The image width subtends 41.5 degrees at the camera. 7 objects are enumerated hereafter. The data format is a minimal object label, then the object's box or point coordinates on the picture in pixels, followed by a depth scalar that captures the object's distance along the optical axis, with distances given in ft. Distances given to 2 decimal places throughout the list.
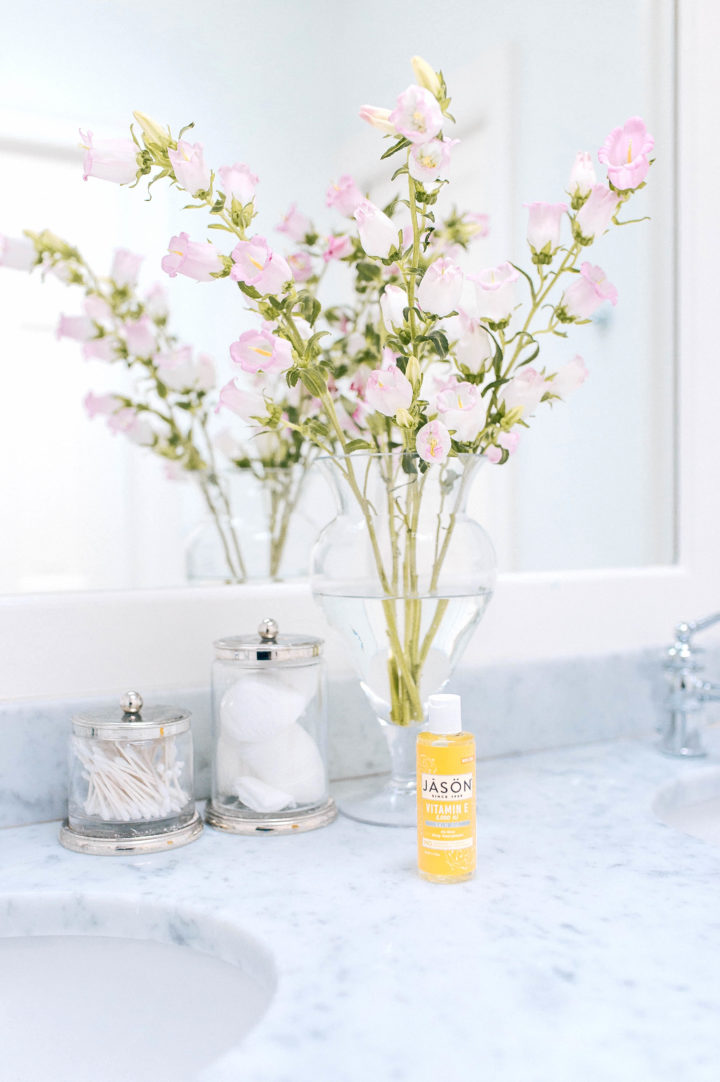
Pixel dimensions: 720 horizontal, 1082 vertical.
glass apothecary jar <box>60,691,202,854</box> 2.32
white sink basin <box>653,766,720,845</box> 3.05
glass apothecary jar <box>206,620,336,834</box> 2.46
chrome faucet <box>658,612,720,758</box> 3.33
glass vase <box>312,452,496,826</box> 2.49
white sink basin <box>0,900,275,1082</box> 1.92
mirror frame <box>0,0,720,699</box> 2.71
